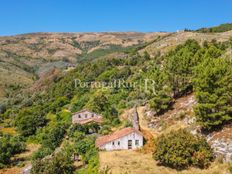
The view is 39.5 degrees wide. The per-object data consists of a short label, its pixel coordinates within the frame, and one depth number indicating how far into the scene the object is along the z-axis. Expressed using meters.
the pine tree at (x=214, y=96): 41.22
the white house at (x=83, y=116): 68.25
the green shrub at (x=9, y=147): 54.19
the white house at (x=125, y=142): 46.03
